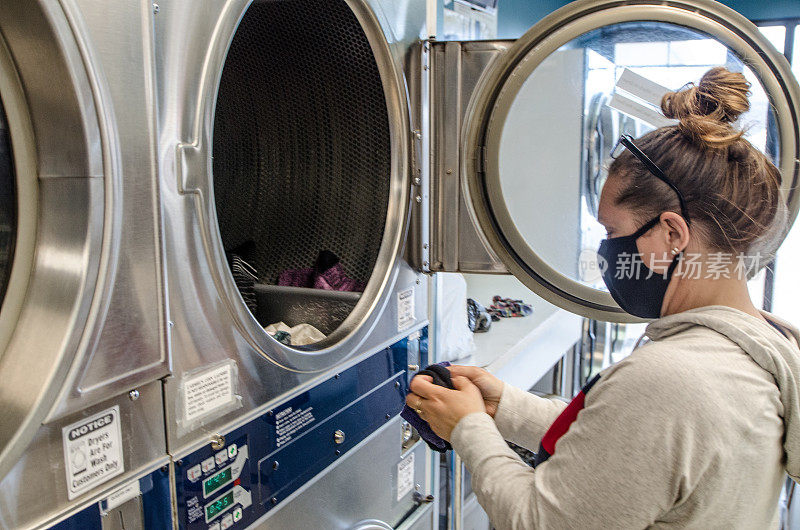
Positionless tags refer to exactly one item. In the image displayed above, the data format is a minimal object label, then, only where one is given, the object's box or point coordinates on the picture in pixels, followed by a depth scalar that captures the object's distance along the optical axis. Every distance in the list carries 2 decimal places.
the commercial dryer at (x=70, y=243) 0.74
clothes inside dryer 1.54
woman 0.94
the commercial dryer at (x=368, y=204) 1.19
